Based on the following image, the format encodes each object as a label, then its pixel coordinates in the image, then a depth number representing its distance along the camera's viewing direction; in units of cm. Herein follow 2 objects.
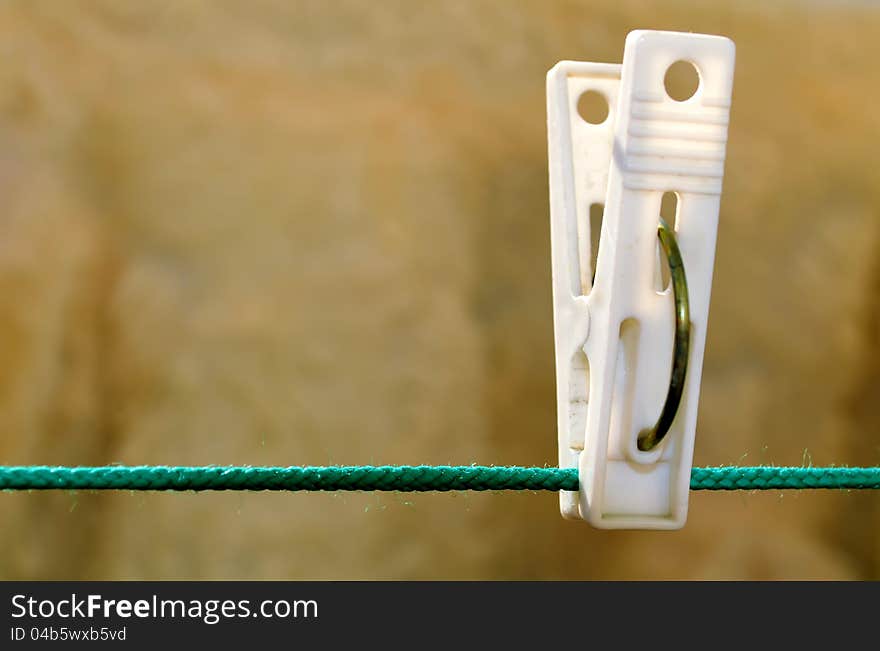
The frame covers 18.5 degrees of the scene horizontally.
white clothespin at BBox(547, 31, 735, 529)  41
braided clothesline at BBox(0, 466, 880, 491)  41
